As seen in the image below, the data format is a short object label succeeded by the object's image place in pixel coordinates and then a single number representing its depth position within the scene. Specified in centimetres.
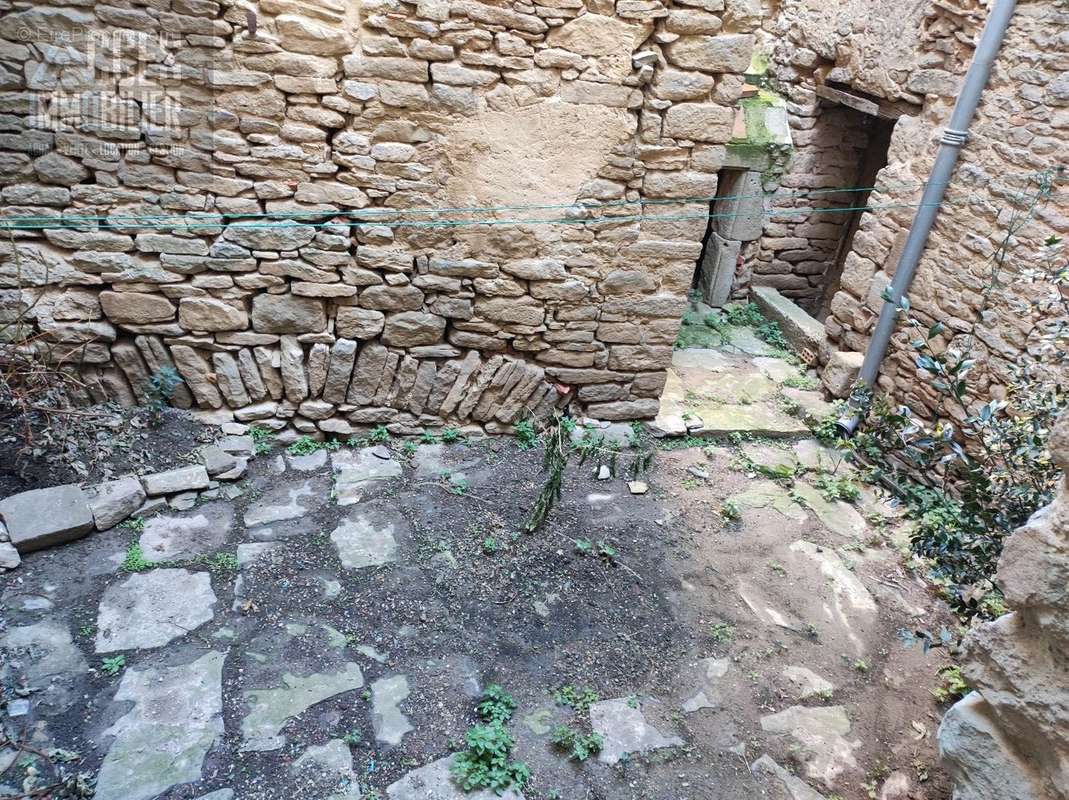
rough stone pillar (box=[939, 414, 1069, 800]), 183
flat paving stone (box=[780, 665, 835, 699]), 334
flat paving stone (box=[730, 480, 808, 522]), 451
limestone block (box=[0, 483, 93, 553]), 341
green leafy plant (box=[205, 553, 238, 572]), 351
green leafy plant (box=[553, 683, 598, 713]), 309
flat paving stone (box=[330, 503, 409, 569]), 368
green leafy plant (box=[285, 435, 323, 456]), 443
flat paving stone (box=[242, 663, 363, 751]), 278
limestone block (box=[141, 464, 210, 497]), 383
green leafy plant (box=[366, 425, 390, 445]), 459
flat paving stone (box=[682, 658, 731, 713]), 319
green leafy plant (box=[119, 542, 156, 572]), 345
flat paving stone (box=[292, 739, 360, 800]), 264
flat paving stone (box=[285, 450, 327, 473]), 430
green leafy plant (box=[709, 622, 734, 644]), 354
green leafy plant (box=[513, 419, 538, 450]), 475
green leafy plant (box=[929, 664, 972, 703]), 341
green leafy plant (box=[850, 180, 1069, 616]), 272
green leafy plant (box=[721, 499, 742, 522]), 435
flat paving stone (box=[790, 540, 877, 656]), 378
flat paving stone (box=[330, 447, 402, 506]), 412
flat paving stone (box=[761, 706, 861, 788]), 301
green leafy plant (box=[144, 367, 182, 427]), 420
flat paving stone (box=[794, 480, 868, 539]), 446
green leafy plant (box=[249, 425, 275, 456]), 434
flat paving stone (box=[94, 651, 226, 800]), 258
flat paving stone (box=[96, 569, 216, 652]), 312
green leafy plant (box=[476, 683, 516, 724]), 297
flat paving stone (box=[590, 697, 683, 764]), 294
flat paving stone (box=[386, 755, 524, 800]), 267
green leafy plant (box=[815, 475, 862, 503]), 471
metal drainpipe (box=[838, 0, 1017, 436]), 442
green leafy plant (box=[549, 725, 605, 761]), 289
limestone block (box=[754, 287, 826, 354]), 629
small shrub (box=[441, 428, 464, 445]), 466
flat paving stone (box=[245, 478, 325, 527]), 387
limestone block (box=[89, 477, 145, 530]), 362
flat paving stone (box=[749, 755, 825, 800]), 288
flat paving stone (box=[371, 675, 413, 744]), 287
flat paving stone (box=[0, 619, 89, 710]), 283
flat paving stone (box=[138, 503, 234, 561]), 359
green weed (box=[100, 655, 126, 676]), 295
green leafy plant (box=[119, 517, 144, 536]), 367
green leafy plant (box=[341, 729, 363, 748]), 280
